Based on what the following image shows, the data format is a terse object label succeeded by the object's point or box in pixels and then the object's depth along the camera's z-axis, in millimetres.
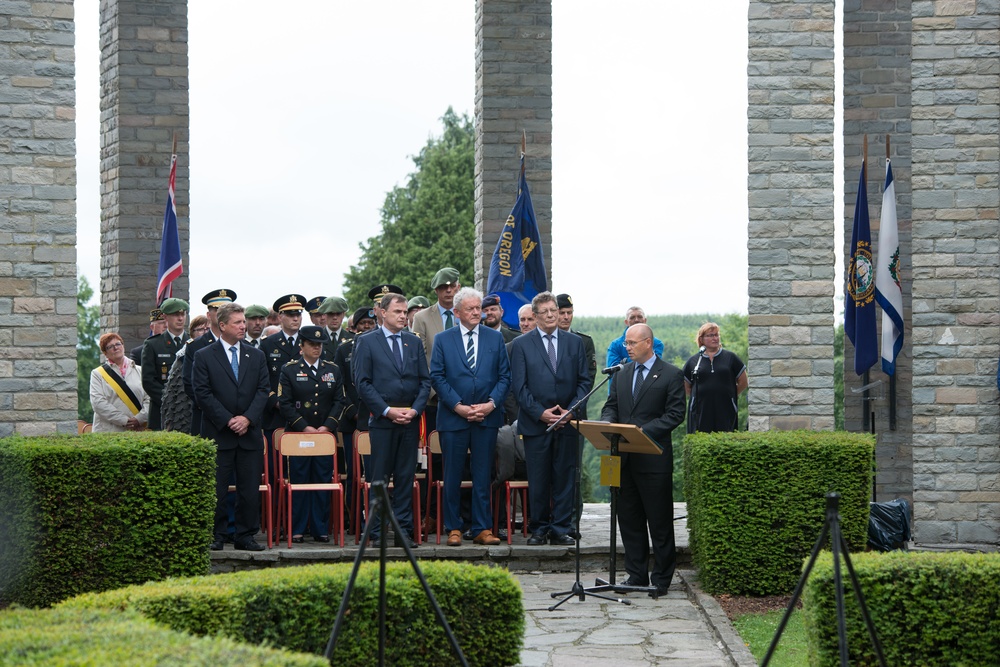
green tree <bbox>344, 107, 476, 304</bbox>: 42312
